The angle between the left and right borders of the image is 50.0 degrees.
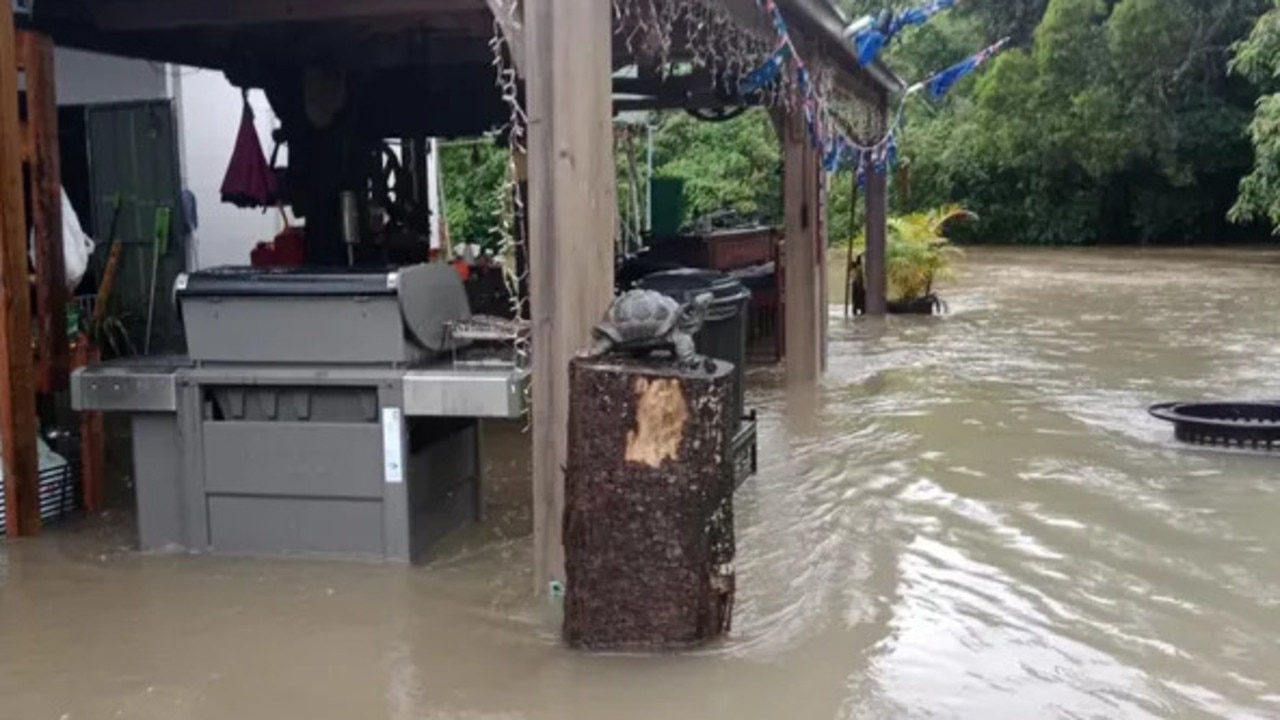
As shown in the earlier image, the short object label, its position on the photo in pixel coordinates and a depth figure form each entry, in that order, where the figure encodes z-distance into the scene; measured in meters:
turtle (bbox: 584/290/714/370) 4.59
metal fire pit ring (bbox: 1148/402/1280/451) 7.54
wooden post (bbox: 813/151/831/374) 11.07
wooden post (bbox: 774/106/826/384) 10.48
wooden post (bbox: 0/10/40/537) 6.16
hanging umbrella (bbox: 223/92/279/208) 10.40
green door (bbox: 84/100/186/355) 10.93
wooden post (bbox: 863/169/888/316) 15.38
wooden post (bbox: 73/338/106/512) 6.62
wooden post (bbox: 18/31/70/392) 6.49
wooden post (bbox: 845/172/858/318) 15.67
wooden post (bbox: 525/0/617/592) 4.83
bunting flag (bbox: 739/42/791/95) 8.16
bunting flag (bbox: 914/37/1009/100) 11.72
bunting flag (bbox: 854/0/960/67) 9.30
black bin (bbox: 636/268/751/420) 6.56
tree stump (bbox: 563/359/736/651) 4.38
